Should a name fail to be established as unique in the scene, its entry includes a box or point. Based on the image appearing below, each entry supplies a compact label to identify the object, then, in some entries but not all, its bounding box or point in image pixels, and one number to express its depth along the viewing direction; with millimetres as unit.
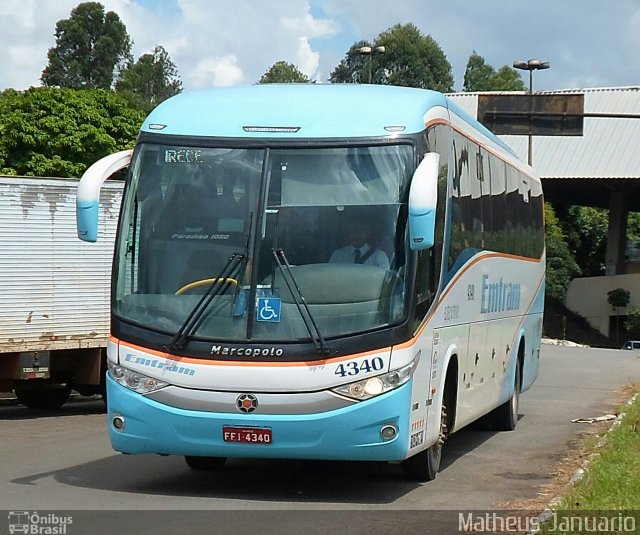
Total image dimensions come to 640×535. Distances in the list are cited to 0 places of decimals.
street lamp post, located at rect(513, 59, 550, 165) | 45562
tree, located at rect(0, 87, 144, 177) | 40281
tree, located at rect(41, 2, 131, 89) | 95125
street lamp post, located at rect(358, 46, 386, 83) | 36000
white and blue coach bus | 9539
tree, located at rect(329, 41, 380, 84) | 117875
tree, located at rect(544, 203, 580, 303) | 62562
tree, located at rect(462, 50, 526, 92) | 120250
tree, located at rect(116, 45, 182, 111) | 96312
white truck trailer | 16328
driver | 9805
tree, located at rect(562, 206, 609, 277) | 75500
